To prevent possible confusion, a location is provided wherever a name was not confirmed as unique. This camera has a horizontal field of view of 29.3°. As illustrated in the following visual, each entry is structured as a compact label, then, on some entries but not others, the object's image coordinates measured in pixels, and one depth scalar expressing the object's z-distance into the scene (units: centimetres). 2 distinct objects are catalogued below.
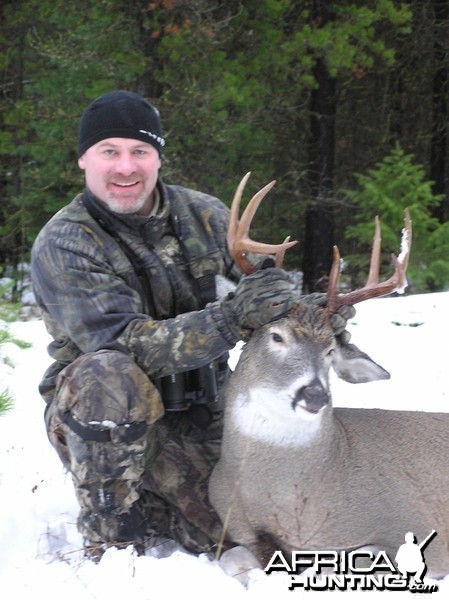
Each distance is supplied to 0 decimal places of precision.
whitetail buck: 323
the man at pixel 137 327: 330
